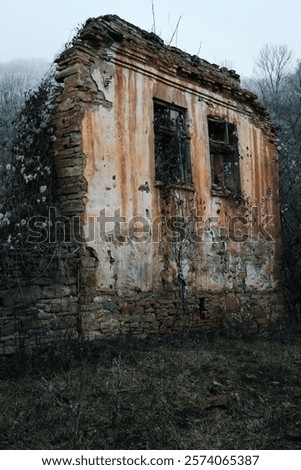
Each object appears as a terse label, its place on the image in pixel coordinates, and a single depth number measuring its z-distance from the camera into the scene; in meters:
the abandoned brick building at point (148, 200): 6.47
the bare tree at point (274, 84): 27.02
